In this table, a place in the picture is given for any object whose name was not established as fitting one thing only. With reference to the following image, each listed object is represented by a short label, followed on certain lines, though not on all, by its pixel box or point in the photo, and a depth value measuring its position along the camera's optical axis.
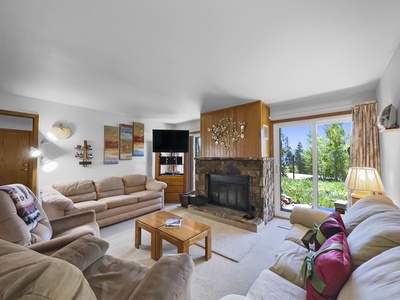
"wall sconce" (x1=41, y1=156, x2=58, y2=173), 3.43
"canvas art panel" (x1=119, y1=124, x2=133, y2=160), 4.61
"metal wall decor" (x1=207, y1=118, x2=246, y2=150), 3.61
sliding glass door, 3.15
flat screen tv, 4.73
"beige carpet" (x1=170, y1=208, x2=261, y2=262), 2.32
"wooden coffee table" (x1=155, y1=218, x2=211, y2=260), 1.97
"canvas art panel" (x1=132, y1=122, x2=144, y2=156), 4.91
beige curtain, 2.59
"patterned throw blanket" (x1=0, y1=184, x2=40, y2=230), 1.70
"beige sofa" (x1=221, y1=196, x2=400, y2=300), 0.70
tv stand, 4.95
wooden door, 3.30
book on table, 2.29
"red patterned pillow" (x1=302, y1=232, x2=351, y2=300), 0.90
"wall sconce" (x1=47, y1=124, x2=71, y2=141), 3.50
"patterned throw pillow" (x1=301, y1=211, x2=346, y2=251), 1.41
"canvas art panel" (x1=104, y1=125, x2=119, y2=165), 4.32
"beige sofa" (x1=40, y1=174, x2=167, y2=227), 2.69
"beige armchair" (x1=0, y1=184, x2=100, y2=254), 1.50
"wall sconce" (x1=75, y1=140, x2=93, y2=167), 3.88
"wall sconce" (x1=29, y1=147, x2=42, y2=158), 3.23
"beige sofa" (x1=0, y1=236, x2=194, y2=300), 0.48
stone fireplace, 3.34
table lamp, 2.11
